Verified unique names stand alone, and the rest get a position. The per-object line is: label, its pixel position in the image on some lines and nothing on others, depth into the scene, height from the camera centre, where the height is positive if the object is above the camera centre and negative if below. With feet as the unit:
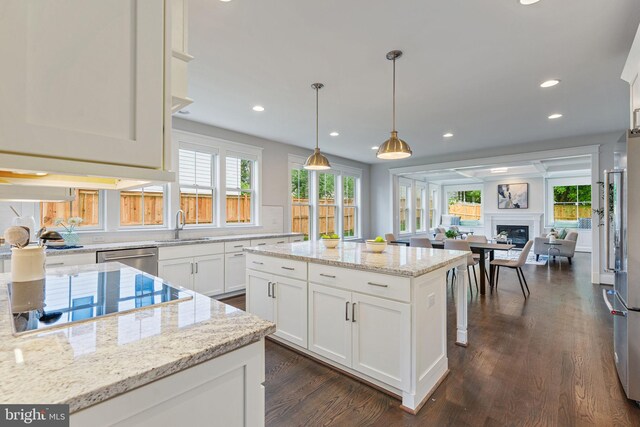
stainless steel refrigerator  6.02 -0.96
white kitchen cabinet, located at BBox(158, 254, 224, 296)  12.14 -2.50
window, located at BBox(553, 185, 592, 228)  29.66 +0.95
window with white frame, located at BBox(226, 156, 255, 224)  16.61 +1.32
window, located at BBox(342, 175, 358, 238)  24.17 +0.65
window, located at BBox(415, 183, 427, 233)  32.30 +0.80
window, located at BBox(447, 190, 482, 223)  36.52 +1.29
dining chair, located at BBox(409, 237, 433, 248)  16.78 -1.58
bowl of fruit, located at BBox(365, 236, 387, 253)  8.76 -0.93
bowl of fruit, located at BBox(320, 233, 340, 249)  9.88 -0.90
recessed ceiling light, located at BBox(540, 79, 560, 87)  10.21 +4.52
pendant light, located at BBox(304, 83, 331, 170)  10.99 +1.89
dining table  14.58 -1.90
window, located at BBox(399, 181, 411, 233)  28.63 +0.80
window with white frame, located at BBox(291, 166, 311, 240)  20.20 +0.82
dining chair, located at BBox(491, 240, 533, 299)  14.33 -2.32
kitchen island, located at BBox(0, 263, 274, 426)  2.20 -1.22
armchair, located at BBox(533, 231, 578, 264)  23.02 -2.48
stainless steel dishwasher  10.33 -1.58
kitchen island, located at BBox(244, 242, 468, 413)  6.35 -2.34
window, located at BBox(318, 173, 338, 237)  22.13 +0.76
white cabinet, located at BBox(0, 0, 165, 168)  2.00 +1.00
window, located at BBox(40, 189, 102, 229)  11.15 +0.12
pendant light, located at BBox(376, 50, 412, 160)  8.56 +1.96
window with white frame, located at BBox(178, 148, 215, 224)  14.74 +1.43
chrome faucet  14.12 -0.46
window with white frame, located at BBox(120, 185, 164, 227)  13.09 +0.29
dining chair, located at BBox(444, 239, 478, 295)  15.23 -1.62
